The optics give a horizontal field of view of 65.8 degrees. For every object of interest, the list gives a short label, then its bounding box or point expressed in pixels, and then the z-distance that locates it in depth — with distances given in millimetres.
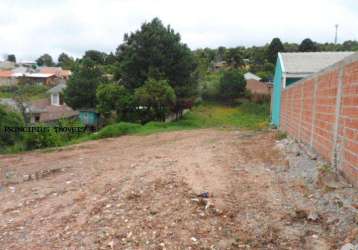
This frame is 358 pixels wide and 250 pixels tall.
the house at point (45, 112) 19578
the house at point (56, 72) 52181
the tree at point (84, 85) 21344
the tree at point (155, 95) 13844
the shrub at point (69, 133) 12898
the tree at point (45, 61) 84738
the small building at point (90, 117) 17948
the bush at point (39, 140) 10102
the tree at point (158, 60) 17000
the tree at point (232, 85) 25656
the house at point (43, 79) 46344
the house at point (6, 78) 45125
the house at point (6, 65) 73000
